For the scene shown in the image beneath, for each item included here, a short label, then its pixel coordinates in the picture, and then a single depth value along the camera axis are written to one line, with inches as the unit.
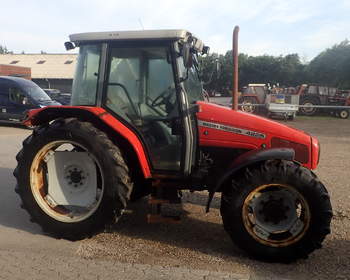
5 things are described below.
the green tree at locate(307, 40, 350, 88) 1263.5
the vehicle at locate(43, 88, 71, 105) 912.7
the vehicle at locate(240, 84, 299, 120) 744.8
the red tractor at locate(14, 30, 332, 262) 142.9
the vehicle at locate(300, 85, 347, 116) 895.7
